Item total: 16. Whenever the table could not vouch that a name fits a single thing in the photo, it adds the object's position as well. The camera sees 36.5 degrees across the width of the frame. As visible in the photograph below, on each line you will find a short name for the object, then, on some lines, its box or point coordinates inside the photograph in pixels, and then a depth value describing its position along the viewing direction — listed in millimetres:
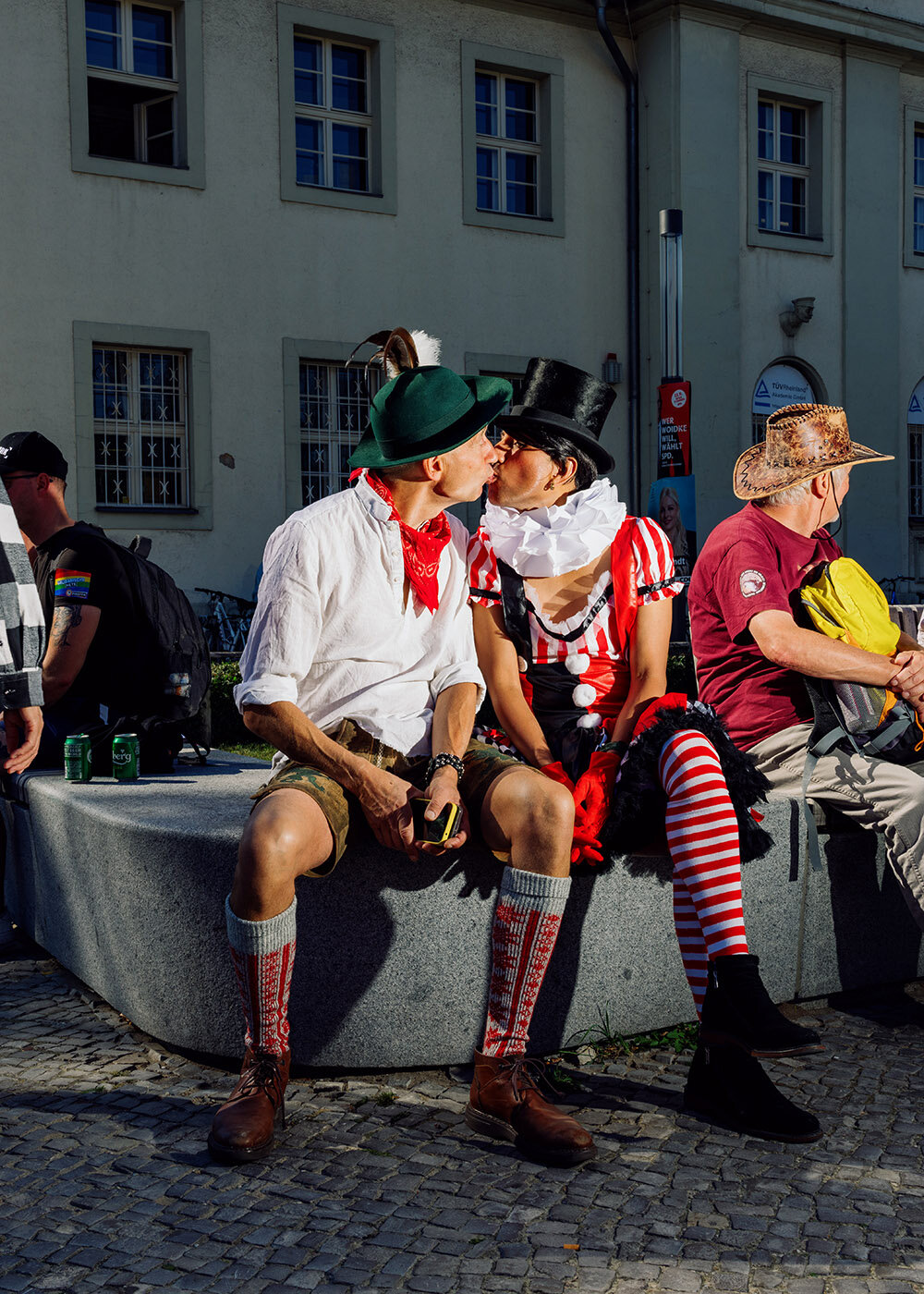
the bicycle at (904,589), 19875
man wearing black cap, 4930
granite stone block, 3543
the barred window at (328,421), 16141
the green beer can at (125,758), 4773
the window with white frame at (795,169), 18953
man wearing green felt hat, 3148
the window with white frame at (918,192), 20656
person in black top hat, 3607
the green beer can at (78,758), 4742
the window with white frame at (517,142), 17047
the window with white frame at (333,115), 15898
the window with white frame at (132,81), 14703
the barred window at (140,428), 14938
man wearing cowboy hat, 4102
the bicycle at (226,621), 14914
